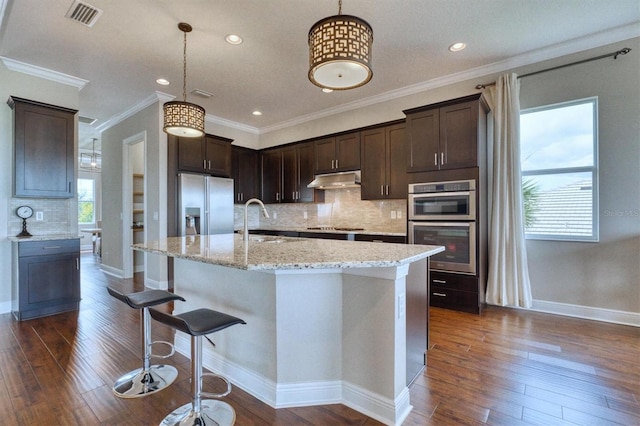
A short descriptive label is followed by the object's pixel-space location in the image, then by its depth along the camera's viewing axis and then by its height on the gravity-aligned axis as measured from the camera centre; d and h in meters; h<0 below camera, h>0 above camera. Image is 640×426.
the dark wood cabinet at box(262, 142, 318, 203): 5.40 +0.73
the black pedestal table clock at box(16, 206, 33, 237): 3.68 -0.03
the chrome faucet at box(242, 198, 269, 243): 2.69 -0.20
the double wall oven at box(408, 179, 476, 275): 3.51 -0.11
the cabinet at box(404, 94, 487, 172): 3.49 +0.95
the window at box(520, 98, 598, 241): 3.28 +0.48
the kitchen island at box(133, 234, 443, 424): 1.71 -0.70
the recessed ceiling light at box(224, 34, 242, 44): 3.09 +1.80
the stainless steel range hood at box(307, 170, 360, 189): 4.69 +0.51
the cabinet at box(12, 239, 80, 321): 3.41 -0.77
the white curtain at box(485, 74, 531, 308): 3.42 +0.00
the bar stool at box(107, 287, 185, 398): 1.98 -1.15
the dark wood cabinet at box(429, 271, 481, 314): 3.49 -0.96
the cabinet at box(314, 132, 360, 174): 4.76 +0.97
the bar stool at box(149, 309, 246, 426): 1.54 -0.85
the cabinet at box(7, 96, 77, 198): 3.50 +0.76
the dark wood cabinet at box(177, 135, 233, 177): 4.76 +0.95
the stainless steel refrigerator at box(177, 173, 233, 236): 4.66 +0.12
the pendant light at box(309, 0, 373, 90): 1.59 +0.92
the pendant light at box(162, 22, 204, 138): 2.73 +0.88
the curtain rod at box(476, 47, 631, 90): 3.04 +1.62
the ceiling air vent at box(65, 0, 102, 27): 2.63 +1.80
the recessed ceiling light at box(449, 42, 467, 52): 3.26 +1.82
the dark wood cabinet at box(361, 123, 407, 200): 4.29 +0.73
